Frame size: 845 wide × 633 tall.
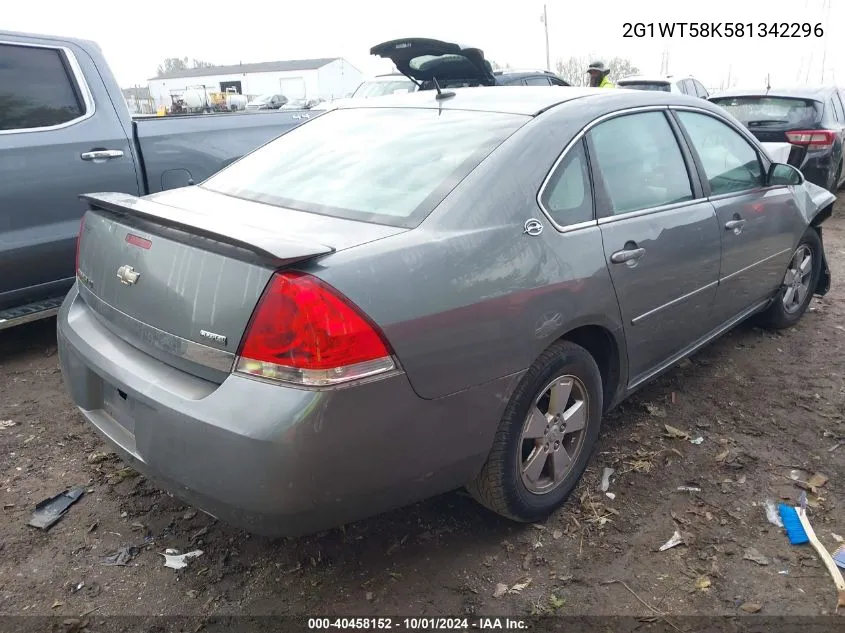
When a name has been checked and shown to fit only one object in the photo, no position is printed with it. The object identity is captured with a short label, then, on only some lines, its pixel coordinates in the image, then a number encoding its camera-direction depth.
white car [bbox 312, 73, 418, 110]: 10.65
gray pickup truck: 3.93
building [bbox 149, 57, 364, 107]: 63.03
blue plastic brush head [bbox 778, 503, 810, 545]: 2.62
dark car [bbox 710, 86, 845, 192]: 8.04
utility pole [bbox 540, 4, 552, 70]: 40.50
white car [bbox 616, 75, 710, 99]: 11.88
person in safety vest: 9.13
